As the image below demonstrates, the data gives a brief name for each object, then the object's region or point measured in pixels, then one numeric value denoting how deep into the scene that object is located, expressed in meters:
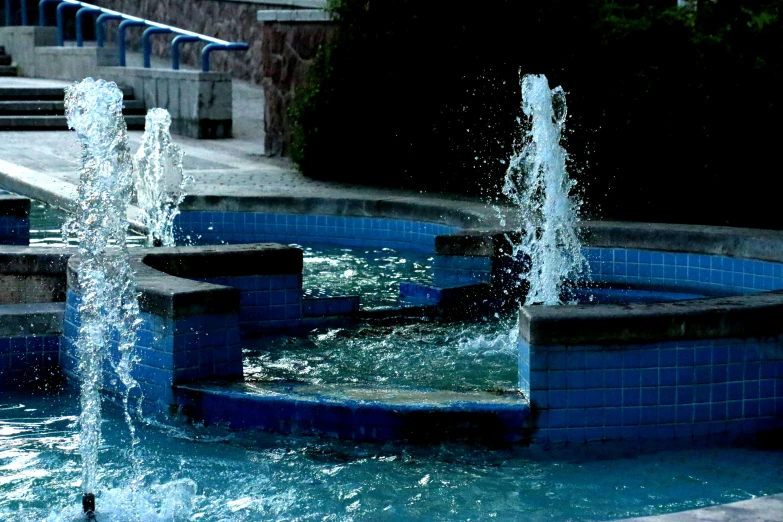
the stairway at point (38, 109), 14.72
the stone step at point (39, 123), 14.65
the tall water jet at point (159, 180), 9.36
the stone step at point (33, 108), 15.27
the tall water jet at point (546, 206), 7.55
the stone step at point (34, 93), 15.68
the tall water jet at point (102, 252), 5.45
